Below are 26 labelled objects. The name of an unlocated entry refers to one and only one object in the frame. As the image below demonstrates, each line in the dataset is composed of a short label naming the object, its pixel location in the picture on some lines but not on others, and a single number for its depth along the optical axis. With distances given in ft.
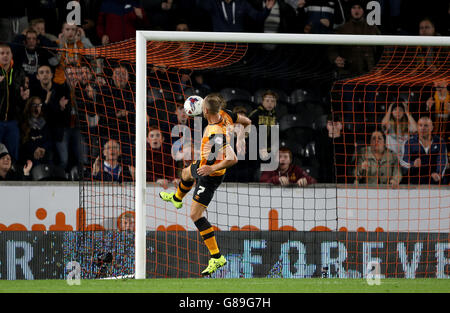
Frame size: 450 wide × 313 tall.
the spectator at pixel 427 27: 71.92
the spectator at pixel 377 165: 62.34
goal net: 54.65
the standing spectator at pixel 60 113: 64.49
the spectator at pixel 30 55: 66.23
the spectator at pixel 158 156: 61.00
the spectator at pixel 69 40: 67.41
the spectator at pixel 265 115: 61.67
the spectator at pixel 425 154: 63.41
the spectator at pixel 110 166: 58.13
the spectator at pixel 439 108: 66.66
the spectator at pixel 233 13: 70.79
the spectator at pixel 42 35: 67.77
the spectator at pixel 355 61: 67.46
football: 45.68
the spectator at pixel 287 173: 58.85
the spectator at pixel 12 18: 69.56
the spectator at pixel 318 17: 71.26
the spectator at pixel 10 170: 61.67
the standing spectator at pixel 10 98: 63.36
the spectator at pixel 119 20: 69.97
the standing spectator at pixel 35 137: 63.77
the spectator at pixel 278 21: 71.00
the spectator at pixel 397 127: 64.54
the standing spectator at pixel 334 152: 64.13
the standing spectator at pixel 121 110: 61.26
